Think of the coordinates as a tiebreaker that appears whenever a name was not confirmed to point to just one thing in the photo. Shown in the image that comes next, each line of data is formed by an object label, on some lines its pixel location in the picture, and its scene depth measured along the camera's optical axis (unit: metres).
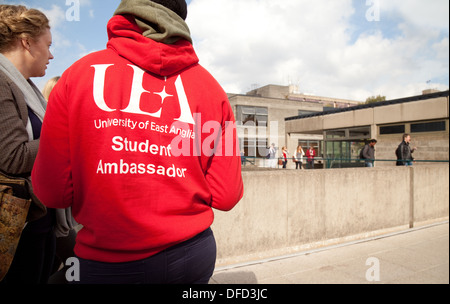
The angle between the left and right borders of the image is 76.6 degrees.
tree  62.32
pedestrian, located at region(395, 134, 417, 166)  8.62
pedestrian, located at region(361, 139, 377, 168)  10.24
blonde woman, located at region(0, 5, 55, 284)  1.33
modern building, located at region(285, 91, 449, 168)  14.84
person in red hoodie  1.03
